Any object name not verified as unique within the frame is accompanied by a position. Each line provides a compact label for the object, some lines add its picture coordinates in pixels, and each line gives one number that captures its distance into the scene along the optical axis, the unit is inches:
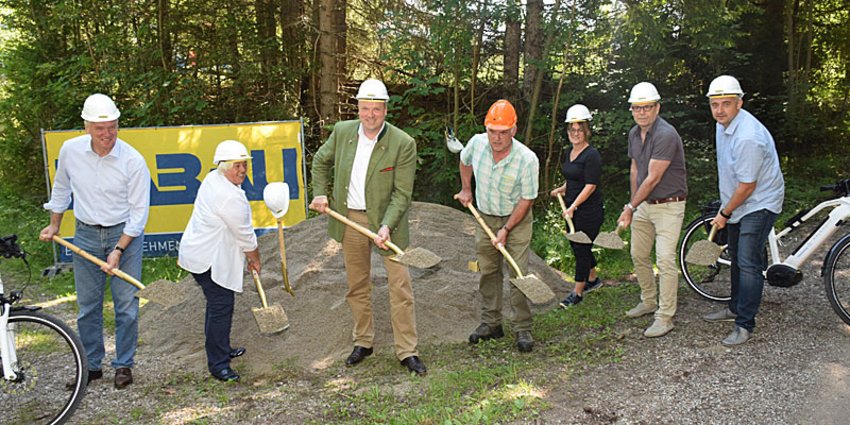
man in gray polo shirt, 196.2
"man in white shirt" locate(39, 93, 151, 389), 181.3
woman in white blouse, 178.5
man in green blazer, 185.2
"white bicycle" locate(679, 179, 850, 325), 194.9
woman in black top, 235.9
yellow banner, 335.9
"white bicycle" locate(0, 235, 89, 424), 159.3
